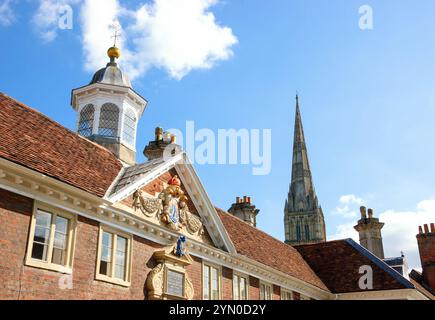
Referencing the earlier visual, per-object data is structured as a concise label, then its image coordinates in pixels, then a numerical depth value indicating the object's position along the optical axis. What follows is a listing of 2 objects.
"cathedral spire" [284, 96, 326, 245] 125.19
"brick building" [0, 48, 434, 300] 13.27
